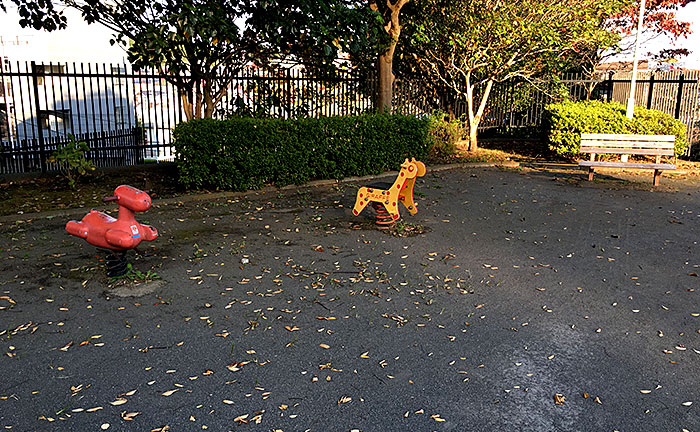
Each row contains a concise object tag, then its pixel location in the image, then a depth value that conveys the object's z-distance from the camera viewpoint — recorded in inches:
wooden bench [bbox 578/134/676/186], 430.0
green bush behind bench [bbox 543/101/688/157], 536.1
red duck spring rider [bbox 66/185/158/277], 194.5
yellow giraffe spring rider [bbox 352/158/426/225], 280.2
